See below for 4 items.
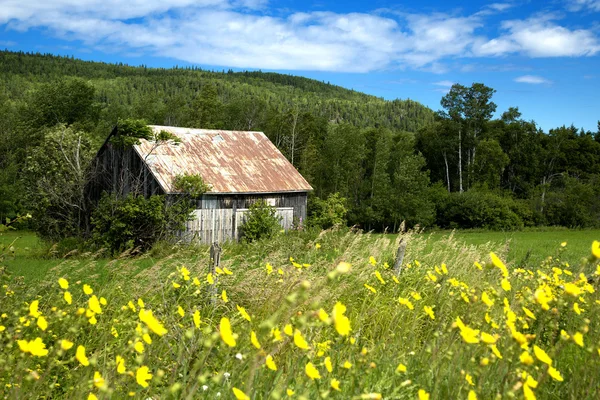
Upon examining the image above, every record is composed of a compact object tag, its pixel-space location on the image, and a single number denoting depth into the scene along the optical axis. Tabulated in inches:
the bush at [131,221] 706.8
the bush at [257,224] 841.5
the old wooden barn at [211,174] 799.1
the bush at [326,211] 1175.6
